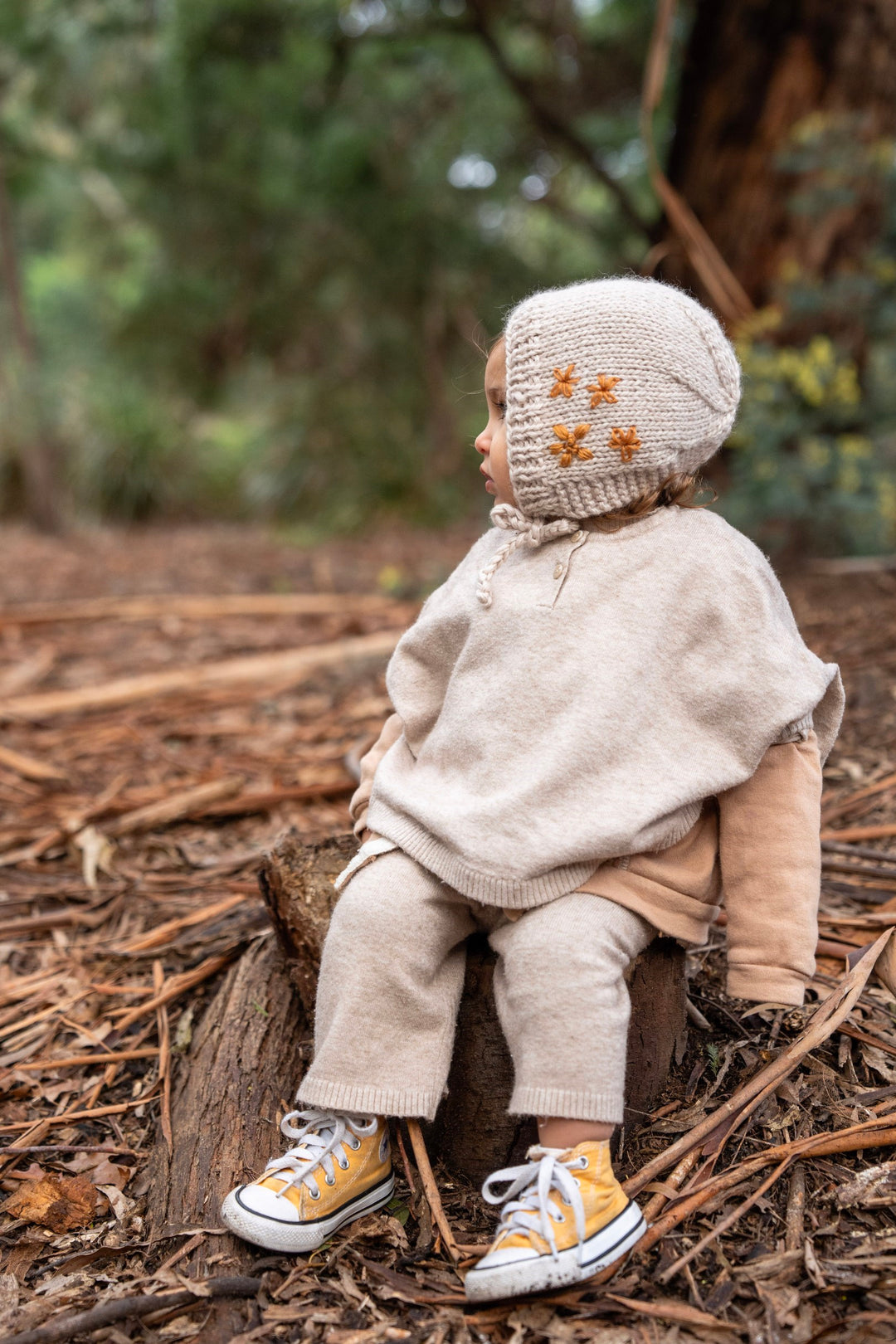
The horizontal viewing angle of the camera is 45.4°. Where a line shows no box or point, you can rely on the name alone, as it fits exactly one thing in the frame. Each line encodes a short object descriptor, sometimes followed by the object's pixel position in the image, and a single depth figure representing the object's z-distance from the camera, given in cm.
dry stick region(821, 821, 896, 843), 250
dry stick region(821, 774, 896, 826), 264
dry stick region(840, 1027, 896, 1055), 195
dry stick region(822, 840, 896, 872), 237
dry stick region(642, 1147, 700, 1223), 165
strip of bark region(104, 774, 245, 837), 301
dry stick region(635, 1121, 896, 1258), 166
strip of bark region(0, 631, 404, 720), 406
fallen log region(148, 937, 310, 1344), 170
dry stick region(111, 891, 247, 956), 247
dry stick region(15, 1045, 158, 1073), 214
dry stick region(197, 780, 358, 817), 305
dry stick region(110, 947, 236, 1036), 225
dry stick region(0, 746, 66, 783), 340
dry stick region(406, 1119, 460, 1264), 165
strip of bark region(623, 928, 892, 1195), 171
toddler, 164
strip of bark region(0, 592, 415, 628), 546
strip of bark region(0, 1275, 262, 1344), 149
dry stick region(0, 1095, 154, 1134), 198
